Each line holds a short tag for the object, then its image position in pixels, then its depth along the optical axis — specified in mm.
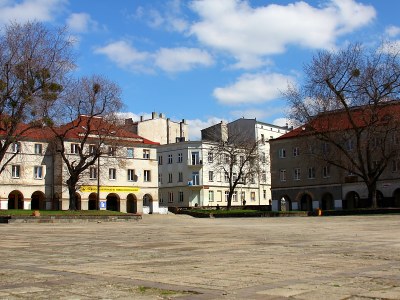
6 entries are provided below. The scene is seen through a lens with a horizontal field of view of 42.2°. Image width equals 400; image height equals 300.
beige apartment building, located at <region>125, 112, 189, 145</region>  97312
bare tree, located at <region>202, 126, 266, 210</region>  69750
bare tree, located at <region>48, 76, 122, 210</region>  53750
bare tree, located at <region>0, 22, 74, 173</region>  41469
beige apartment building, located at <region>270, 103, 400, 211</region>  52719
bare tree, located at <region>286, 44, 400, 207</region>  49219
